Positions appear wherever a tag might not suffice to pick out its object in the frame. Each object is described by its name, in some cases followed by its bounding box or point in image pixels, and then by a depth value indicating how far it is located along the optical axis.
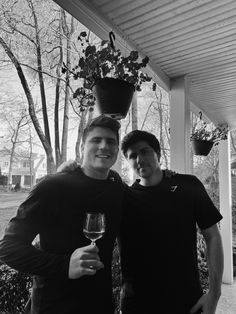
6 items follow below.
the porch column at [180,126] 2.41
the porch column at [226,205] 4.23
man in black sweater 0.90
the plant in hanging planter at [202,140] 2.89
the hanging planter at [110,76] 1.31
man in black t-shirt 1.26
